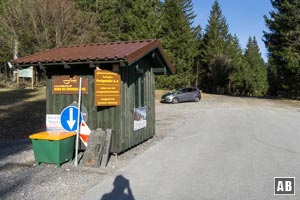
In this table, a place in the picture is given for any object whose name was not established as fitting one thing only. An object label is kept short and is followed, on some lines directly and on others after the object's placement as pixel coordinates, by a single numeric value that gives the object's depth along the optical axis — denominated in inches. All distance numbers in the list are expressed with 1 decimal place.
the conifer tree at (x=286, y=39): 928.3
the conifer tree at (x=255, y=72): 2088.7
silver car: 921.6
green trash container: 220.4
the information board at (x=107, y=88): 236.1
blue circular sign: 239.3
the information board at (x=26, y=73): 759.7
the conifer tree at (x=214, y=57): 1628.8
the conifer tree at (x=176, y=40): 1290.0
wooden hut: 241.4
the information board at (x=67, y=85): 256.6
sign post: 232.6
